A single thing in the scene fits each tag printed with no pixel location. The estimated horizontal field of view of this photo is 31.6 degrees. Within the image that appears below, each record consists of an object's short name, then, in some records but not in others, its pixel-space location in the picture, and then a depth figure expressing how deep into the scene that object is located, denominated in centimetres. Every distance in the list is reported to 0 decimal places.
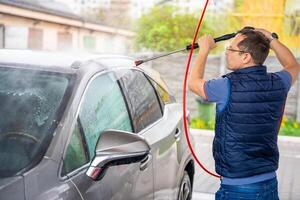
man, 263
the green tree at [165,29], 1175
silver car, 212
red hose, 295
